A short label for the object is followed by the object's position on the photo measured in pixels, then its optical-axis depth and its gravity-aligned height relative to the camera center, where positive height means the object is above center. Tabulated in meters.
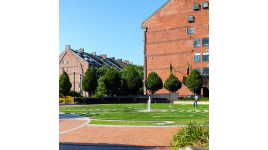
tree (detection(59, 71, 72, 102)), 37.50 -0.47
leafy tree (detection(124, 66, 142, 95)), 42.91 +0.14
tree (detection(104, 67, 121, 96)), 42.34 +0.18
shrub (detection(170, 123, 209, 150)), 5.55 -1.49
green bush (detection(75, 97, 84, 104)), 35.38 -2.94
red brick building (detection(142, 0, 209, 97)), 38.16 +7.79
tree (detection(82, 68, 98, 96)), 42.41 +0.02
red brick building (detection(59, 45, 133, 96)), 57.34 +5.31
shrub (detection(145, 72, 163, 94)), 37.78 -0.10
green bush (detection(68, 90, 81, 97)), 44.83 -2.42
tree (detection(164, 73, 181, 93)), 35.22 -0.43
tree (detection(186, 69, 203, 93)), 33.59 -0.14
